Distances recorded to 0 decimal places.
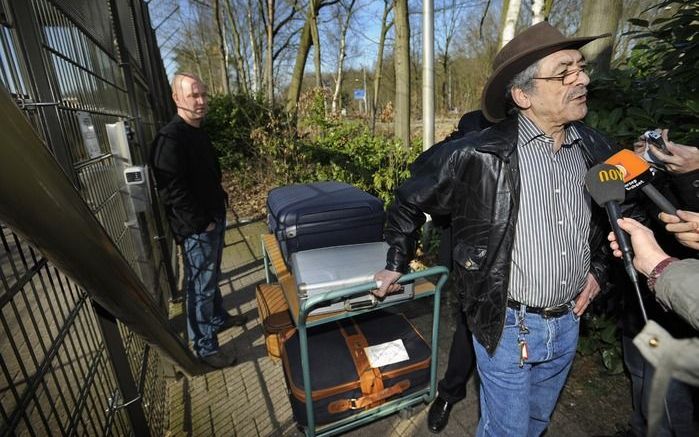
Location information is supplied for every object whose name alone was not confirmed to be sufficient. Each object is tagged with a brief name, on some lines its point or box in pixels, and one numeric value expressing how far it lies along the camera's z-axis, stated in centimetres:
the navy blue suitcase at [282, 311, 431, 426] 205
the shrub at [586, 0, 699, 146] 201
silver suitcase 192
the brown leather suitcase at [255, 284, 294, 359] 238
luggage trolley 181
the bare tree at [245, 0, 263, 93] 1917
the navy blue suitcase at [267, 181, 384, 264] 247
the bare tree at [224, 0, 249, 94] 1688
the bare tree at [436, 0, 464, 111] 2972
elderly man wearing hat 156
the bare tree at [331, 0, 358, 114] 2016
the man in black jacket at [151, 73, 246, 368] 256
